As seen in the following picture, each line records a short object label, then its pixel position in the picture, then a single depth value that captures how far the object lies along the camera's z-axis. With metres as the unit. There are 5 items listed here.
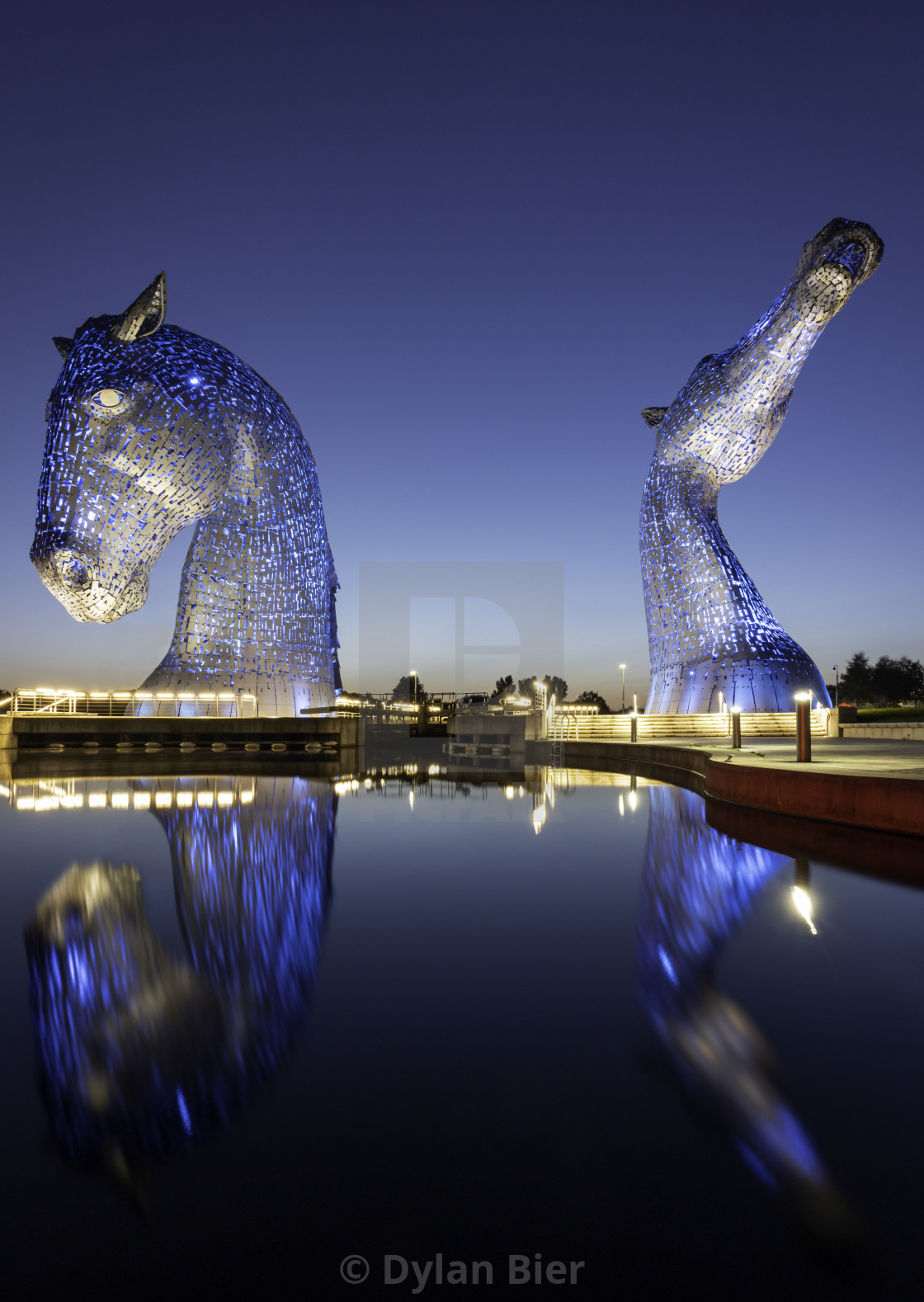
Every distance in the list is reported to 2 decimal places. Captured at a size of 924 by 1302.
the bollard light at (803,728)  10.48
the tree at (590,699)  135.12
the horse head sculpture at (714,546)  20.14
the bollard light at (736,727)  15.64
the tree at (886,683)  76.81
